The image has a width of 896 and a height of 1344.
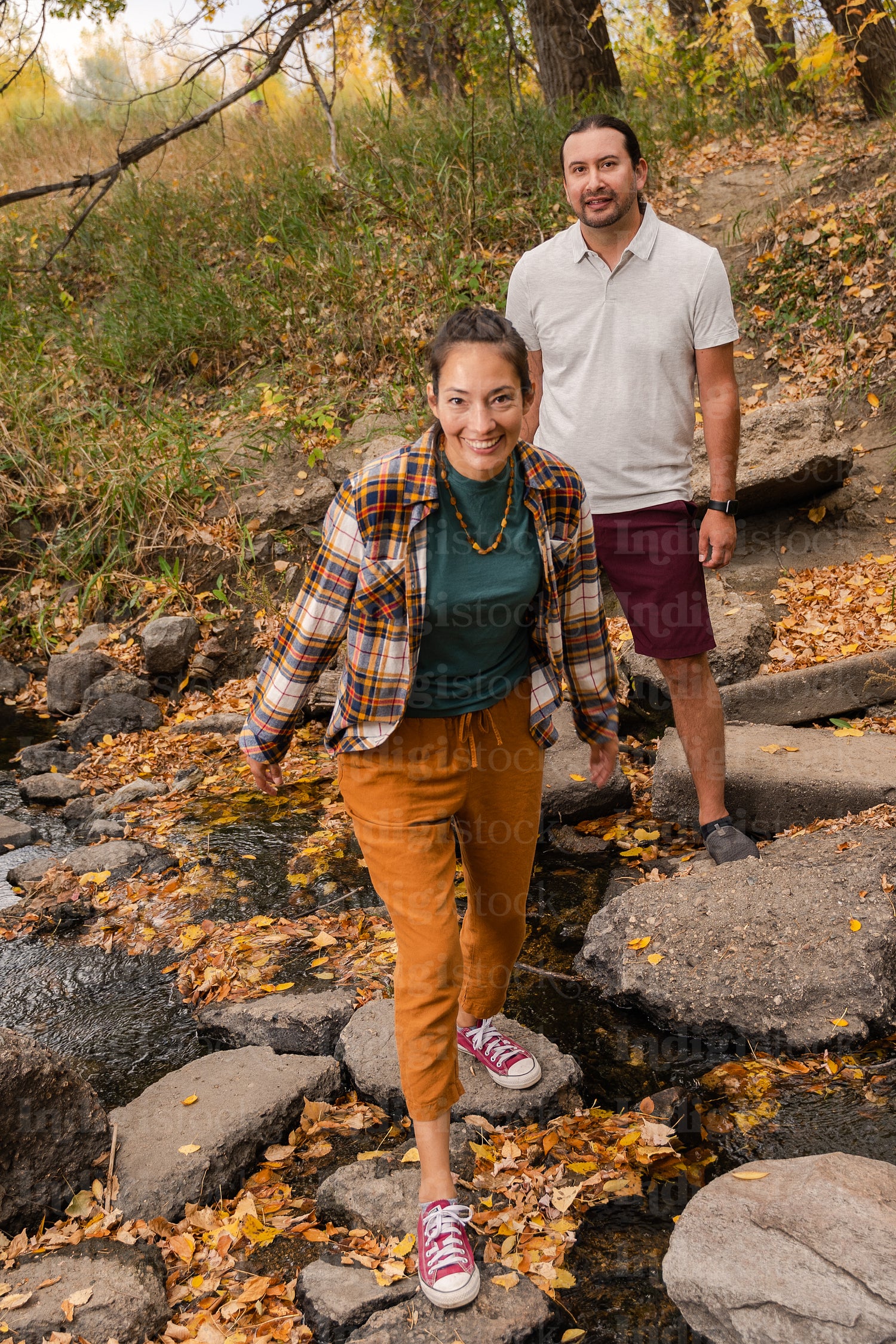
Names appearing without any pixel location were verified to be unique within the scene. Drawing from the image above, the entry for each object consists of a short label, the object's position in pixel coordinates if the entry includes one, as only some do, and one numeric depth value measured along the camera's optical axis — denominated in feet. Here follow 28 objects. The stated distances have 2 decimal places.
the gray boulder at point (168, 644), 23.20
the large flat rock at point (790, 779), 13.33
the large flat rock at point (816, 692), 15.74
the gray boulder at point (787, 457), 20.90
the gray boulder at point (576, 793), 15.10
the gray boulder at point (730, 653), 16.76
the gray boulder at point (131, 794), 18.44
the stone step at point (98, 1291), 7.49
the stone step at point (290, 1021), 11.35
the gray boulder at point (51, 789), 19.48
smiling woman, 7.32
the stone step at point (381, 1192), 8.66
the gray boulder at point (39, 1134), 8.68
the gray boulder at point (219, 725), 20.80
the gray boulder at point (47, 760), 20.76
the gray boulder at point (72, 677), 23.32
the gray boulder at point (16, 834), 17.83
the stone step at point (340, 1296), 7.77
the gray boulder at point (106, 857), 15.93
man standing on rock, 11.16
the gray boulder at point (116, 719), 21.68
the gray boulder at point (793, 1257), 6.81
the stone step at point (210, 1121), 9.13
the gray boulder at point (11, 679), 24.62
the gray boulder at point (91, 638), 24.85
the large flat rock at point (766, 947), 10.36
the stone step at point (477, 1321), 7.48
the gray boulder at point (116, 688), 22.89
